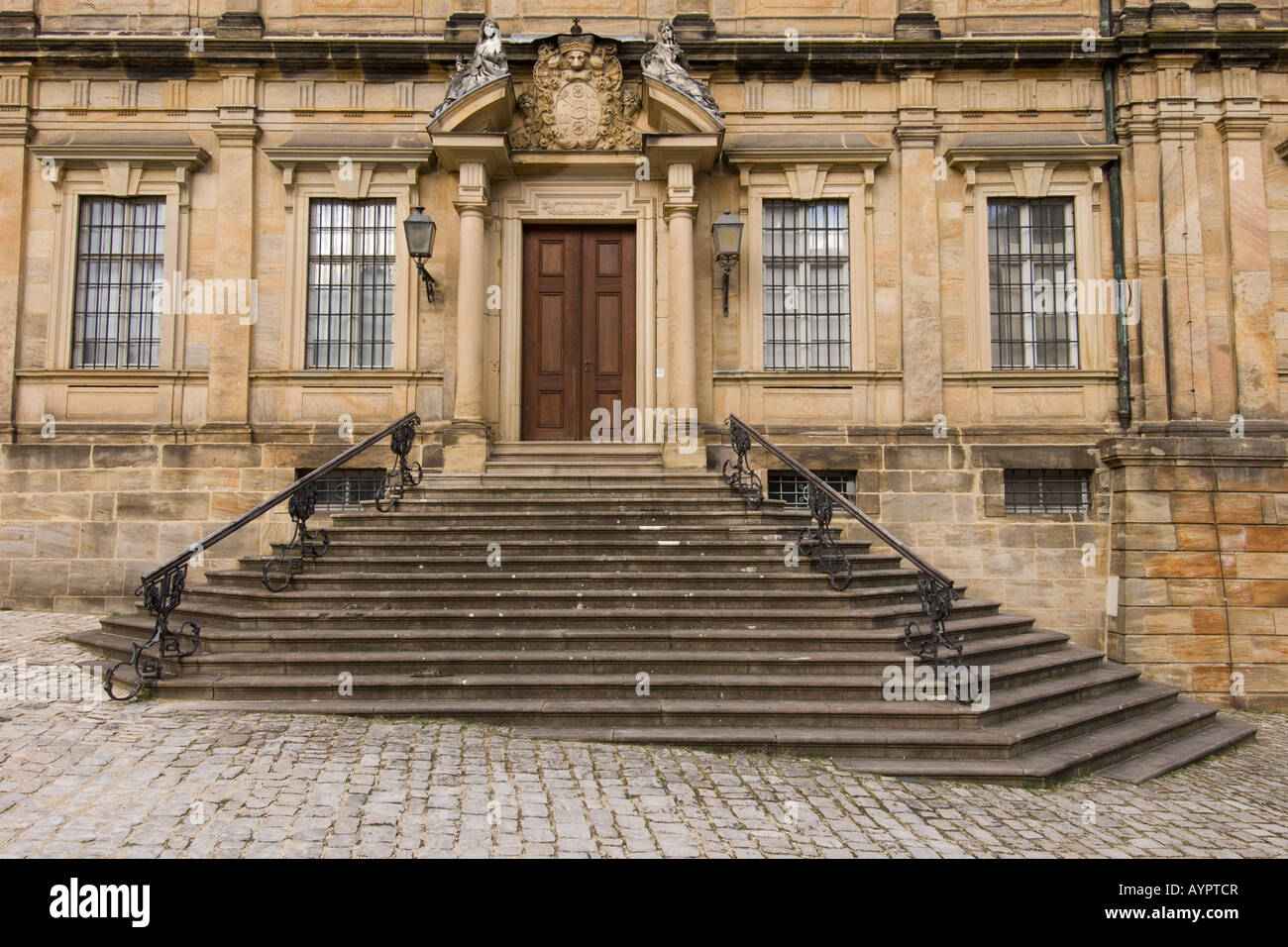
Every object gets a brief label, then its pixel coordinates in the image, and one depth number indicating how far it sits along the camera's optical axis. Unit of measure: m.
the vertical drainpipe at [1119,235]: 12.17
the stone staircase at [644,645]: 7.15
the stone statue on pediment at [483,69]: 11.48
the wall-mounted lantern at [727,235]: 11.78
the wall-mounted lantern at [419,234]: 11.63
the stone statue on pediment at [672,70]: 11.62
